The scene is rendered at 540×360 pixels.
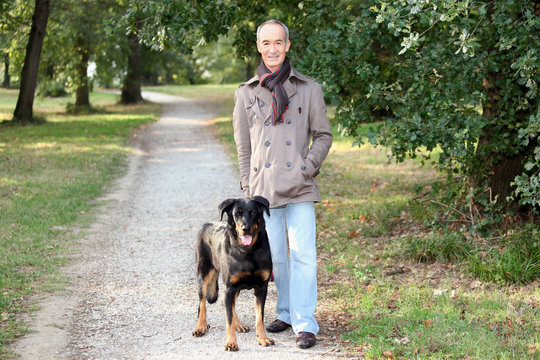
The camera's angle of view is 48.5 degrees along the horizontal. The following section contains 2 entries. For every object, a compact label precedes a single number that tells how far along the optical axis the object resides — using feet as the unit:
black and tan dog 14.78
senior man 15.57
